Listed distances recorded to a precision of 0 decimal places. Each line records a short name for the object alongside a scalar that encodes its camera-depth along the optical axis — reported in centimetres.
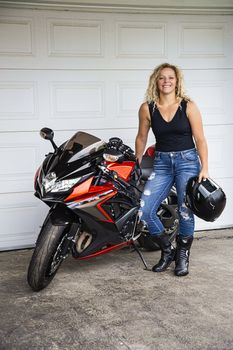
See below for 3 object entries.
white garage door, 419
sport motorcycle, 314
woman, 350
